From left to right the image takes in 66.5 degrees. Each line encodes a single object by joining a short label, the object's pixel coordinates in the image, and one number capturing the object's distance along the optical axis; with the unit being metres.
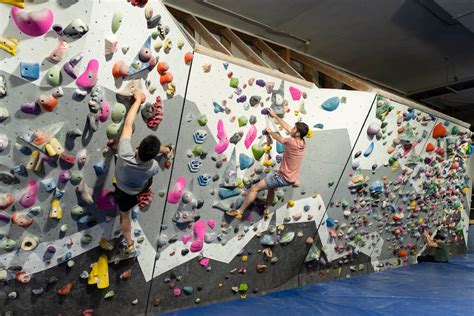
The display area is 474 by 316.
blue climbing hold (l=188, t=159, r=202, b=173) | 2.99
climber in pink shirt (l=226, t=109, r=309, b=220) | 3.36
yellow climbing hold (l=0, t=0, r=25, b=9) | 1.82
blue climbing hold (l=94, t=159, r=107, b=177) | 2.48
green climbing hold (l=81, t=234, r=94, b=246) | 2.60
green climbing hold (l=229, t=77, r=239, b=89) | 3.00
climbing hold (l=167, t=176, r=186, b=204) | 2.97
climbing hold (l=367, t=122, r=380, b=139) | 4.09
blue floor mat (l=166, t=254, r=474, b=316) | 3.46
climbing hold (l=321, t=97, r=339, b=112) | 3.69
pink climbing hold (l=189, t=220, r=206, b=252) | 3.22
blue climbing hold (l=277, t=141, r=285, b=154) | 3.49
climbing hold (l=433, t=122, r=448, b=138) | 5.09
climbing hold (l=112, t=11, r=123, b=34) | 2.16
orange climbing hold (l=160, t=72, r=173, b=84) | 2.57
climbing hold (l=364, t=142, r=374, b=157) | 4.24
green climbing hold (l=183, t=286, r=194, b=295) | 3.33
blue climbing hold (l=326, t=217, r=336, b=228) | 4.34
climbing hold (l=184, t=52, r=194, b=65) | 2.65
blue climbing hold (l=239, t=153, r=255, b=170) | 3.29
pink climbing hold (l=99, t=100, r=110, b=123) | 2.32
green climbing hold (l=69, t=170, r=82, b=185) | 2.40
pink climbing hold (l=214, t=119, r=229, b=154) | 3.06
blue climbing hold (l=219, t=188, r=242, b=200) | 3.26
